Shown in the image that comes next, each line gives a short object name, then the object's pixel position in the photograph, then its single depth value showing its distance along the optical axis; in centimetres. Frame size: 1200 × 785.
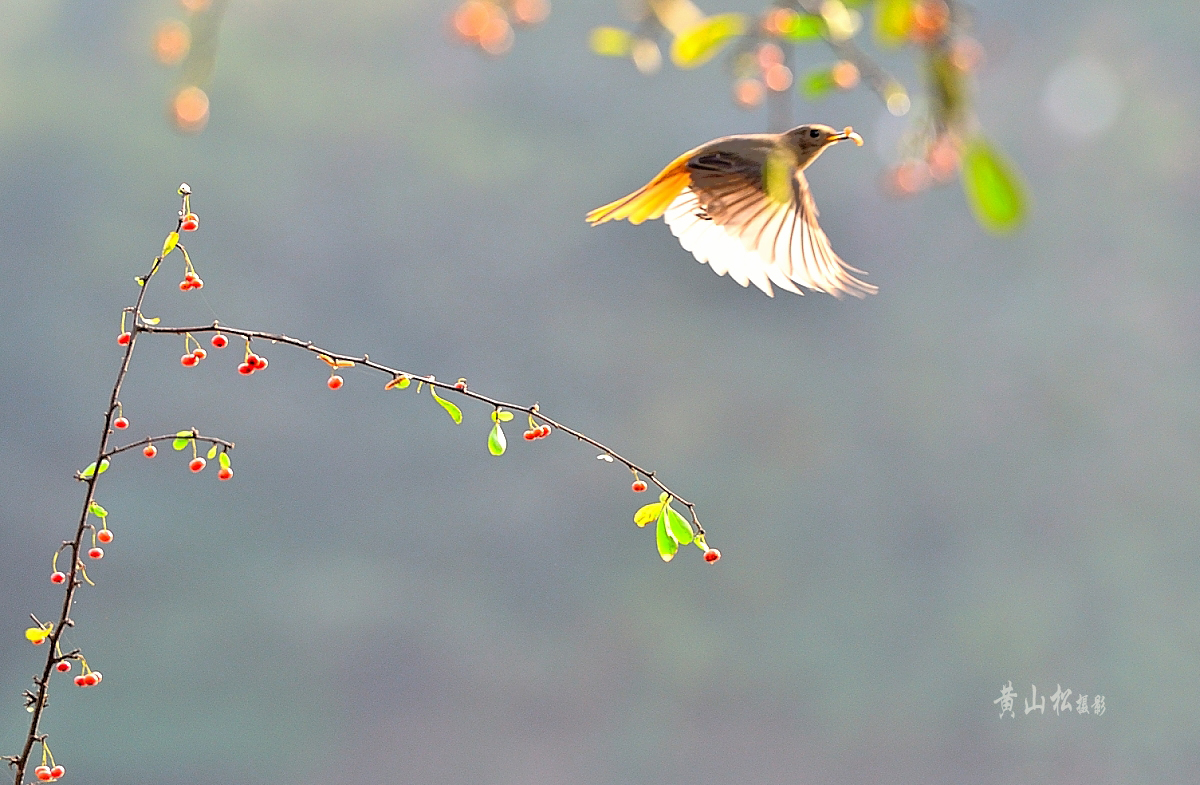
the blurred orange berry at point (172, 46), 1036
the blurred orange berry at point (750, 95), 1052
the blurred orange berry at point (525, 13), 1033
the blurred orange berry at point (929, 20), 915
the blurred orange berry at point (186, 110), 1037
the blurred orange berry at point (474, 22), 1032
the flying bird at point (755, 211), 1046
